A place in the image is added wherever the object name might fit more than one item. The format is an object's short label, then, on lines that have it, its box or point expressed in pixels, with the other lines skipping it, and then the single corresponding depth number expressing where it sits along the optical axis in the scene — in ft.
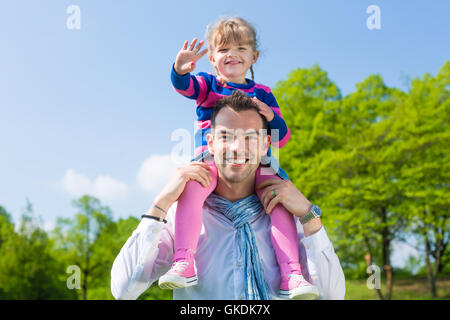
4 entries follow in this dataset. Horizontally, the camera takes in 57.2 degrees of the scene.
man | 7.85
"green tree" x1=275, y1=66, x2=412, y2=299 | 54.39
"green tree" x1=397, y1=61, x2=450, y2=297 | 51.98
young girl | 7.75
